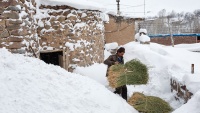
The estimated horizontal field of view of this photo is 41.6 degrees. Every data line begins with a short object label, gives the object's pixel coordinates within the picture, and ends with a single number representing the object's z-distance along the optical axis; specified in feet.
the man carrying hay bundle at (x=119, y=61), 20.62
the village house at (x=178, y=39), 82.38
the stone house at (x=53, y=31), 16.39
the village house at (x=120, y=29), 53.47
